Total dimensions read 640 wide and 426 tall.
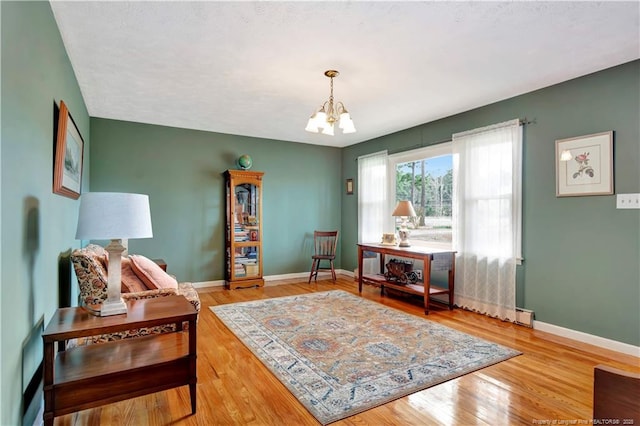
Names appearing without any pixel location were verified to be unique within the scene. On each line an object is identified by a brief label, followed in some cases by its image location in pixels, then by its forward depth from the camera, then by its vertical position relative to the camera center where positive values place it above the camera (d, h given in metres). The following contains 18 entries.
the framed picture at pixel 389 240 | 4.78 -0.34
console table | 3.84 -0.57
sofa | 2.08 -0.50
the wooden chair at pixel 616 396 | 0.88 -0.49
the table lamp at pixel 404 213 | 4.37 +0.04
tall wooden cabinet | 5.12 -0.22
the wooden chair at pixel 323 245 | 5.85 -0.53
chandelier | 2.90 +0.83
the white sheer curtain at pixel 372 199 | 5.40 +0.29
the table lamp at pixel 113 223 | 1.78 -0.05
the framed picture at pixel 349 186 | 6.22 +0.56
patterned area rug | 2.16 -1.12
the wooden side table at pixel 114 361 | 1.60 -0.82
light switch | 2.74 +0.14
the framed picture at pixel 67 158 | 2.19 +0.42
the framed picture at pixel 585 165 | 2.91 +0.47
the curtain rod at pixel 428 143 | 3.49 +1.00
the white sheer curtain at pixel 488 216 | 3.57 +0.01
